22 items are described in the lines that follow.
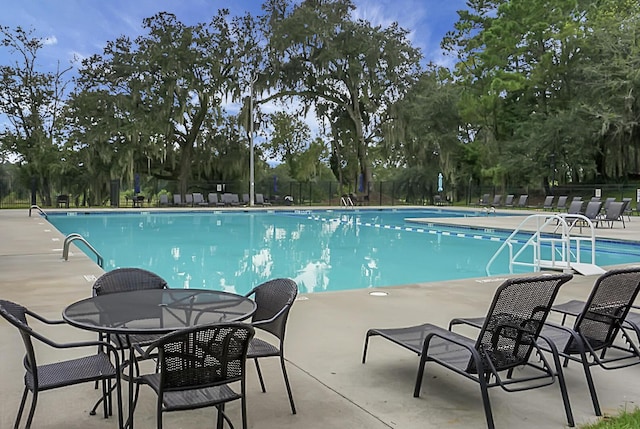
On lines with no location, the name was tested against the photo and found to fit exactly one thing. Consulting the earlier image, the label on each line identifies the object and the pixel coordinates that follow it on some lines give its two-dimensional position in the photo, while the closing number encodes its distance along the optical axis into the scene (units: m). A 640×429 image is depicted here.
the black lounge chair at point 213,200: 24.25
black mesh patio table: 2.19
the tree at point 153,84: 23.42
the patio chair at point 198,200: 23.91
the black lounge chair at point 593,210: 13.17
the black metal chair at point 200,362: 1.94
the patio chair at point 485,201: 24.12
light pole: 23.14
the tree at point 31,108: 22.78
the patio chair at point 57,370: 2.10
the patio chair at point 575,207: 13.75
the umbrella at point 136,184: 23.69
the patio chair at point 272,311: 2.56
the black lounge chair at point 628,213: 17.37
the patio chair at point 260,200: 24.81
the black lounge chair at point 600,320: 2.72
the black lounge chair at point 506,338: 2.39
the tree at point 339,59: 25.00
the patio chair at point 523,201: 22.78
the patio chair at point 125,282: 2.96
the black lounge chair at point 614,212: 13.27
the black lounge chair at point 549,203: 19.61
